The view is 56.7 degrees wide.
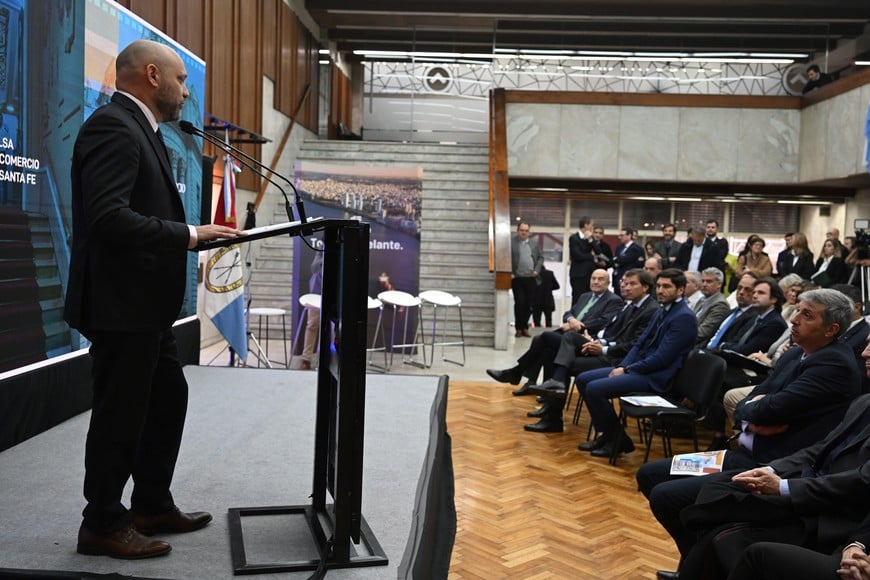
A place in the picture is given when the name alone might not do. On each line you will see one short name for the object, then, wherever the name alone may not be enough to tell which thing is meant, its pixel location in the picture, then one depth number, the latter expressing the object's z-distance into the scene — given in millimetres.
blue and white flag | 6152
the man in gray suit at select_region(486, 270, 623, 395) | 6809
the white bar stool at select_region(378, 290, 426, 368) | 7496
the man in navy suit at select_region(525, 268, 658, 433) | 5906
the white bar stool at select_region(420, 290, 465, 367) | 8227
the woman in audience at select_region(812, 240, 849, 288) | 9086
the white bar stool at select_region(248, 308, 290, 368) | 7301
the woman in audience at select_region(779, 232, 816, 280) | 9453
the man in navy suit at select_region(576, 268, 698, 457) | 5039
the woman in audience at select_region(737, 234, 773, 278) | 8373
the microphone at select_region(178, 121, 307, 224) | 2186
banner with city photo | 7801
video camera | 9172
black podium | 2176
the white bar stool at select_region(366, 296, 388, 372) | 7586
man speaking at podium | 2051
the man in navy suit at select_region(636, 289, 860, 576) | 3068
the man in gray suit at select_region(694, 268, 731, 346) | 6445
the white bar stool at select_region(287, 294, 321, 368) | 6977
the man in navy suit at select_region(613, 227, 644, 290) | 10531
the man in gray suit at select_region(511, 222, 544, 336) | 11102
